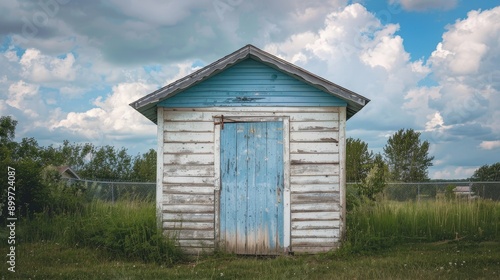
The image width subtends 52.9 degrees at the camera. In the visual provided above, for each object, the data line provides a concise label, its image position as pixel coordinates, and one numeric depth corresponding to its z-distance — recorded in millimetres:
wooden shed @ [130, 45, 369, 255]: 11000
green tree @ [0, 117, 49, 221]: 13762
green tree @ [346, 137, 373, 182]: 32969
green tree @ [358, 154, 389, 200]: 15305
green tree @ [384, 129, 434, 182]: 36000
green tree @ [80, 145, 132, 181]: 41000
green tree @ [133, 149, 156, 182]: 37203
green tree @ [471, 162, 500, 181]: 37806
